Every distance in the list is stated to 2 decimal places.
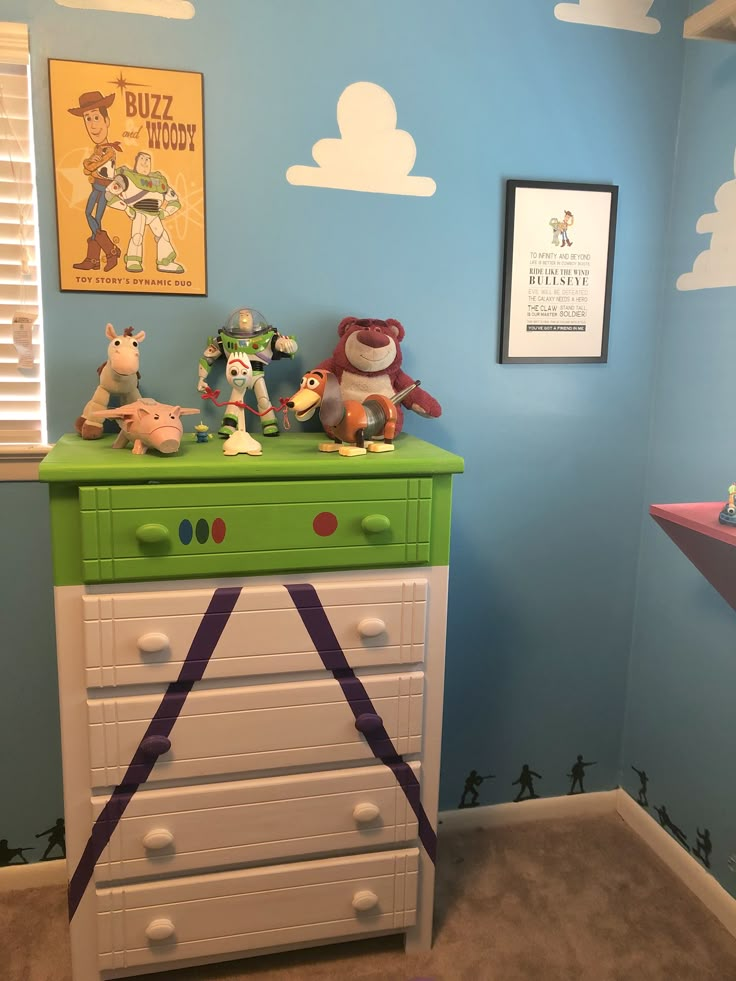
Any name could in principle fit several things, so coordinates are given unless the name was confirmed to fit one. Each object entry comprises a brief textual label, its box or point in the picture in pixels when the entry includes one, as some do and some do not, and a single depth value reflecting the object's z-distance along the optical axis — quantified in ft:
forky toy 5.00
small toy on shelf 4.37
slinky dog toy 5.10
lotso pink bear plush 5.69
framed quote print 6.36
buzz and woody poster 5.45
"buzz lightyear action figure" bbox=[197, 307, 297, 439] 5.61
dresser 4.73
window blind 5.37
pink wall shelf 4.36
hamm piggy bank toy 4.75
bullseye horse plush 5.29
